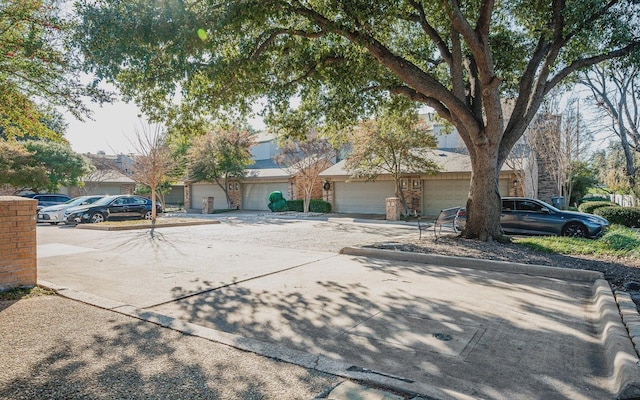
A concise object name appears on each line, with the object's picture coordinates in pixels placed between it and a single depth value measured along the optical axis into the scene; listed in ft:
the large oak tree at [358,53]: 26.45
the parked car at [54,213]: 61.87
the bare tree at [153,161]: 62.80
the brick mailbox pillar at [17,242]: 18.98
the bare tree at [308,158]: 85.66
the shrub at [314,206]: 88.84
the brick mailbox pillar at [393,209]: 70.03
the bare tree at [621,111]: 67.26
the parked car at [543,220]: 41.96
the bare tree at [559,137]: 65.05
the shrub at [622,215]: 52.03
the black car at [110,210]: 61.04
